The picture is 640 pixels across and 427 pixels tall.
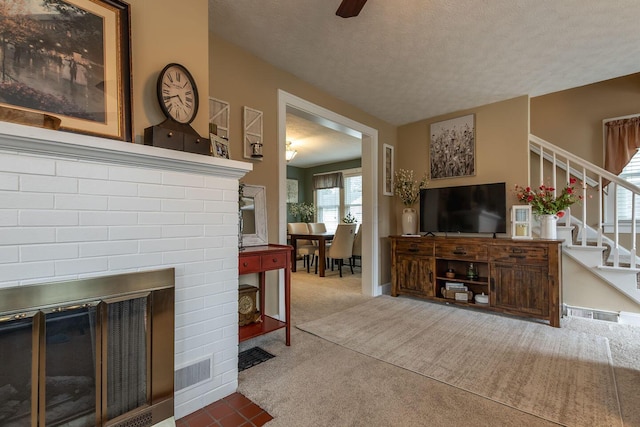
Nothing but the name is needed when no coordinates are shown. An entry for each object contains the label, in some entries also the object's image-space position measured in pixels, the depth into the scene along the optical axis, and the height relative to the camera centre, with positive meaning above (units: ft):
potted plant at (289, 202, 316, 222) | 25.68 +0.34
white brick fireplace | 3.37 -0.14
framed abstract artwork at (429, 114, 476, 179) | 11.82 +2.98
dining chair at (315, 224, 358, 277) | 16.28 -1.66
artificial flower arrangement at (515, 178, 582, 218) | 9.36 +0.50
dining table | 16.46 -1.72
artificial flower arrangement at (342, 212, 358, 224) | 21.28 -0.37
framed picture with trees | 3.57 +2.16
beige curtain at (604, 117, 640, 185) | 11.16 +2.96
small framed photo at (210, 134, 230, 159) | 5.83 +1.49
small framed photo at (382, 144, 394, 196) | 13.35 +2.20
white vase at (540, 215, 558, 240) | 9.64 -0.46
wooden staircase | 8.86 -0.68
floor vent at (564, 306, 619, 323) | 9.16 -3.45
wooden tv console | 8.87 -2.15
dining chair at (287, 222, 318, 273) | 18.24 -2.13
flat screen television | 10.83 +0.22
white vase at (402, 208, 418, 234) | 12.71 -0.27
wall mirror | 7.70 -0.01
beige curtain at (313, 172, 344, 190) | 23.99 +3.06
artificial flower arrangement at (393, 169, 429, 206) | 13.04 +1.31
